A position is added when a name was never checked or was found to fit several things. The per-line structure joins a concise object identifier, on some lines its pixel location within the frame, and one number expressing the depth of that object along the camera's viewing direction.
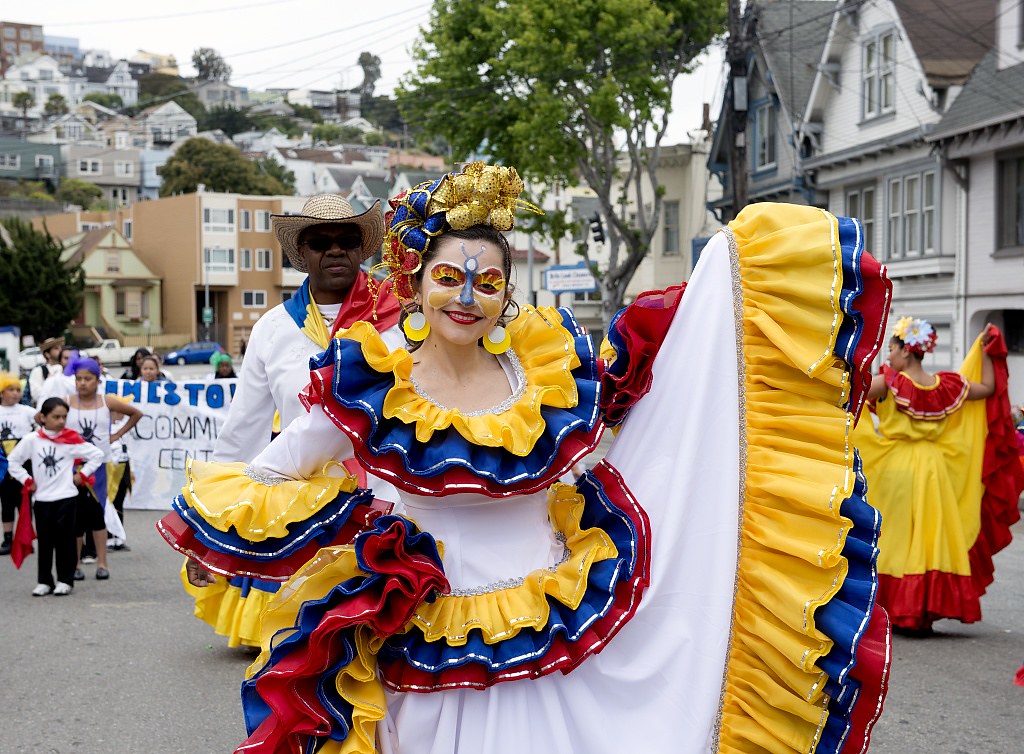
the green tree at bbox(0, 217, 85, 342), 59.19
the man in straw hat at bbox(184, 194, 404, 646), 6.14
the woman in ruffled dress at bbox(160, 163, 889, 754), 3.49
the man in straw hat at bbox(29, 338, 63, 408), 15.92
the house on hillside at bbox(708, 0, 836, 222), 29.94
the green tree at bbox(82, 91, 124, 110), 183.62
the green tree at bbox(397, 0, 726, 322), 27.16
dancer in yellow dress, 8.66
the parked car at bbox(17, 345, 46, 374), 34.59
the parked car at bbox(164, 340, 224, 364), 58.62
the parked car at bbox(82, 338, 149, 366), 56.62
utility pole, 19.67
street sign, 26.62
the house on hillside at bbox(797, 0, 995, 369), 24.33
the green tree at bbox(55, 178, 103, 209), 111.44
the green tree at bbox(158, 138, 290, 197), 88.75
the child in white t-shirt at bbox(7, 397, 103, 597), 10.27
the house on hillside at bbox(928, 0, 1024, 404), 21.89
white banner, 16.53
